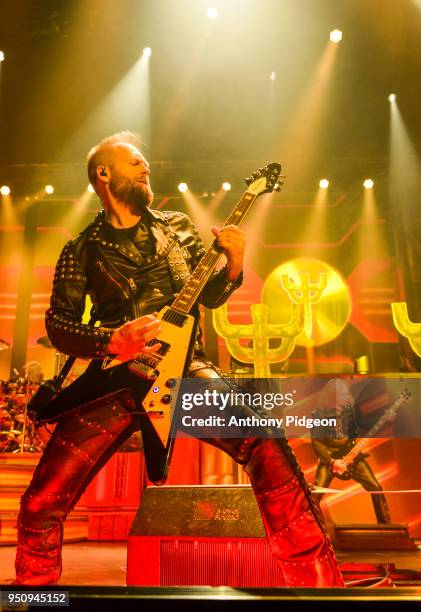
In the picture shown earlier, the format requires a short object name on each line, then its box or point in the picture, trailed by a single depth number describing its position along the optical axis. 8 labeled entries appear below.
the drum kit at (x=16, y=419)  5.56
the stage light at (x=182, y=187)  8.06
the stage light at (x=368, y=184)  8.18
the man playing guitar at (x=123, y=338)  2.08
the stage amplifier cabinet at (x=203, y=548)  2.57
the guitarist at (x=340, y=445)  5.77
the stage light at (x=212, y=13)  5.64
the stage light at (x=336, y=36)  5.85
